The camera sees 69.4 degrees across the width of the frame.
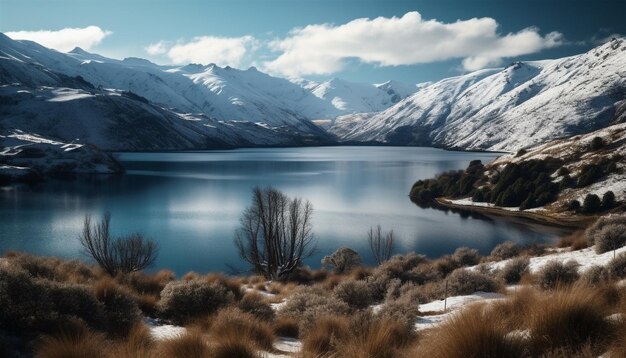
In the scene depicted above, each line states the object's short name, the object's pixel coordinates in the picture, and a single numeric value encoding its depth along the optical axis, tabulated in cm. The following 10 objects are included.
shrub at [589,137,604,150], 7694
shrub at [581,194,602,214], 6369
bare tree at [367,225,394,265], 4238
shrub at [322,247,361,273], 3694
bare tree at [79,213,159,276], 2983
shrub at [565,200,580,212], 6531
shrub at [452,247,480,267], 2684
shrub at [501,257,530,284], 1894
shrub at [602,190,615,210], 6259
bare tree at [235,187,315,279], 3550
